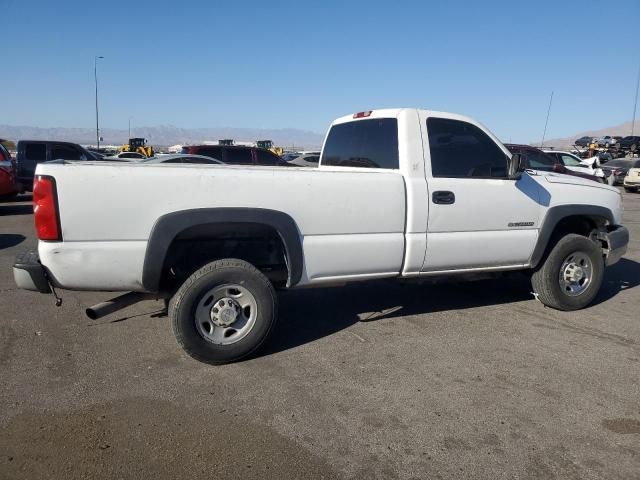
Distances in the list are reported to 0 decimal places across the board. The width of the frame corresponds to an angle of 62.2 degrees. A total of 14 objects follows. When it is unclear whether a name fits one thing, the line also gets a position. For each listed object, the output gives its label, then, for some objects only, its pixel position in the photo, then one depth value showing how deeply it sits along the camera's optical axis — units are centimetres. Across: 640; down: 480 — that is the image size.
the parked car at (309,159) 1539
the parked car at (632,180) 2305
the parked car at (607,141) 3946
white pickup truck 365
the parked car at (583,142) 5050
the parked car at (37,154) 1506
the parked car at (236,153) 1481
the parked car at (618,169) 2503
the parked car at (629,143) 3378
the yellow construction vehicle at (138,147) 3468
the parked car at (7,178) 1245
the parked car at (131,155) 2576
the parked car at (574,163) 1819
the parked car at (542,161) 1627
